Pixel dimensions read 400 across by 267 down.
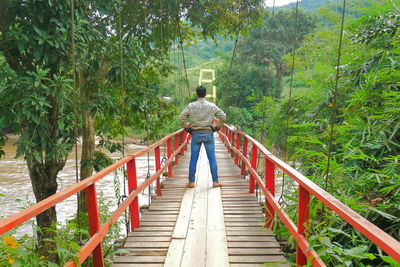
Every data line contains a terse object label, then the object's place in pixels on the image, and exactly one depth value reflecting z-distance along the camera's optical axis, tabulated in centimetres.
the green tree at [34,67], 372
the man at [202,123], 448
